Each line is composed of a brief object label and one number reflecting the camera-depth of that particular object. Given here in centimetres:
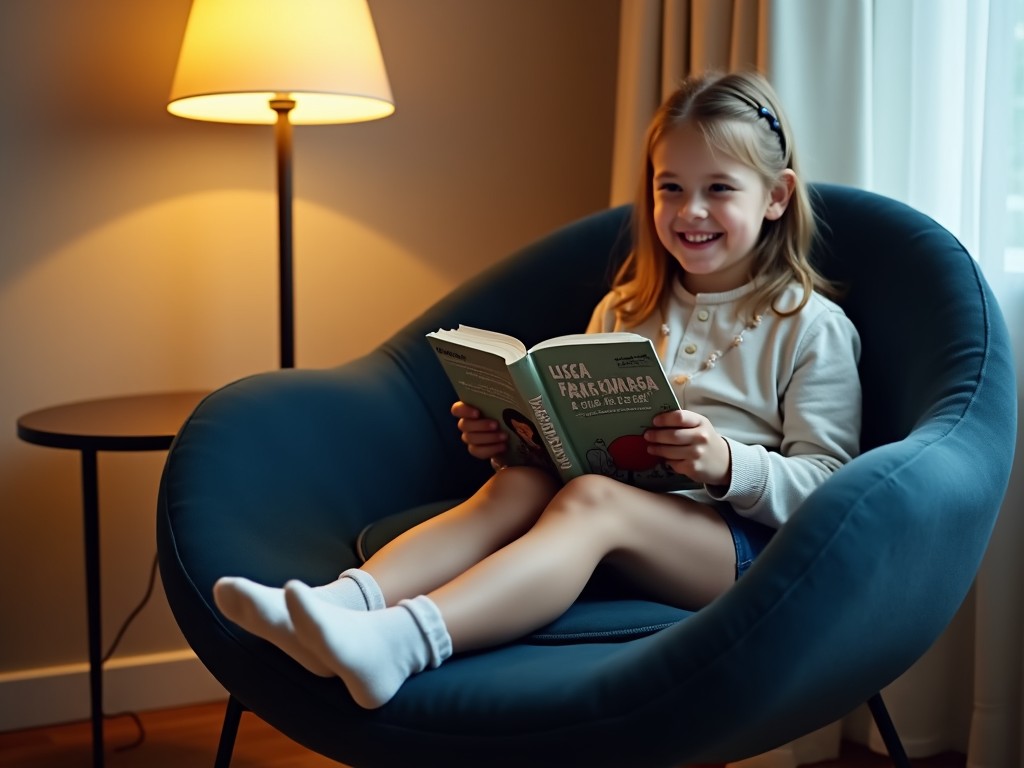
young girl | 108
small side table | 161
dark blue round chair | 96
